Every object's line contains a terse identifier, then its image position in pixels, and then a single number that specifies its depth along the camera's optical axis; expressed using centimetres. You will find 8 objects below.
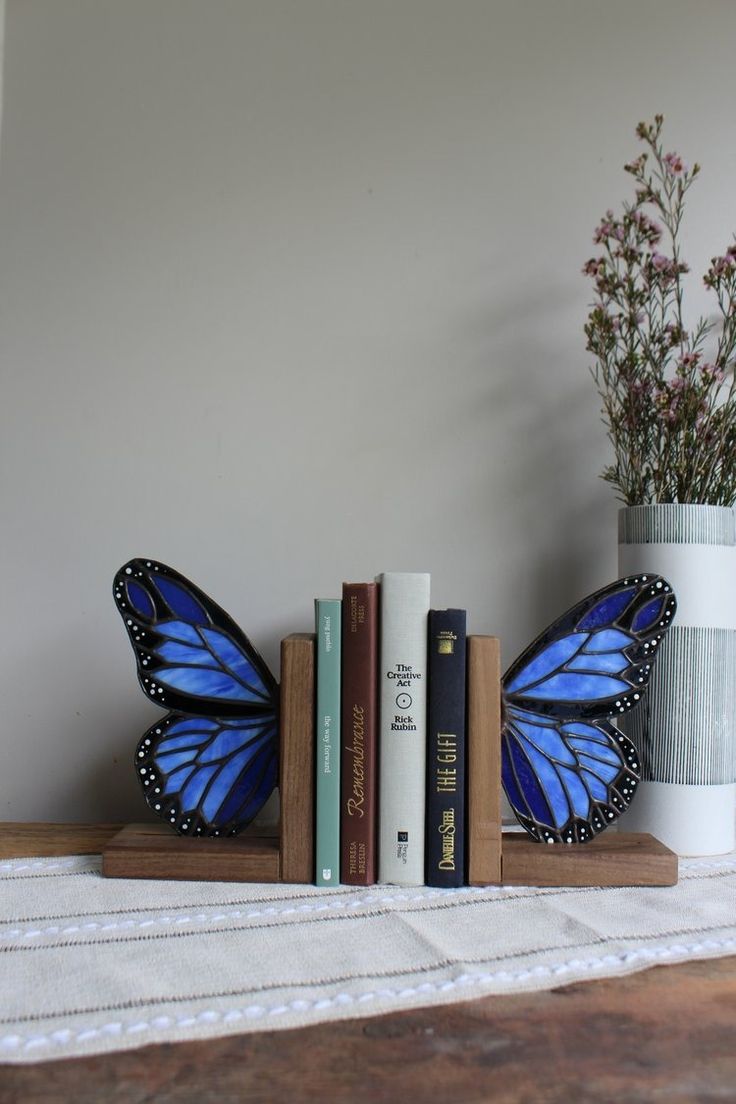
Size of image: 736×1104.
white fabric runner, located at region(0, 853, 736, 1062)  57
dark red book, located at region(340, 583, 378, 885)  84
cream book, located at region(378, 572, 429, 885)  84
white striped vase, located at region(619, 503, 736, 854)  93
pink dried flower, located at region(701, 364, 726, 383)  93
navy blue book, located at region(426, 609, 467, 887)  83
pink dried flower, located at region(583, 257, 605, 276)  101
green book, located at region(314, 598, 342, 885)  84
